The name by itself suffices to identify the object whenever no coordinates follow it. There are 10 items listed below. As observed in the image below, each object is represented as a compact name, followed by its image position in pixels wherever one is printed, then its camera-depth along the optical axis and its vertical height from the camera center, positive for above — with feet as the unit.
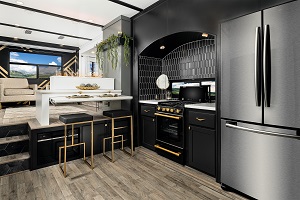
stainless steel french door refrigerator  5.02 -0.17
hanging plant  11.80 +3.59
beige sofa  18.92 +0.97
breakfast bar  9.09 -0.01
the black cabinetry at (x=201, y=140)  7.54 -1.91
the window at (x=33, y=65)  24.47 +4.96
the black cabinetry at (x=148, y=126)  11.00 -1.80
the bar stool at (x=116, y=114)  10.01 -0.94
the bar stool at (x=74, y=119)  8.36 -1.01
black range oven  8.93 -1.78
